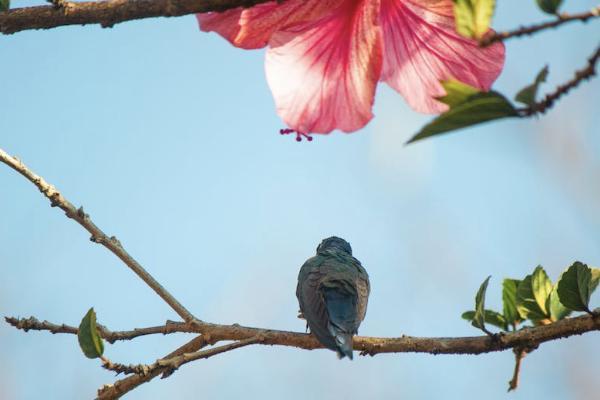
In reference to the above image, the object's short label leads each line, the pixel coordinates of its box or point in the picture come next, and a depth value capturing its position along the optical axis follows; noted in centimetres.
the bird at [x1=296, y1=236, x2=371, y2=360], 534
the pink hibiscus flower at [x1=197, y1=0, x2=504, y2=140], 493
